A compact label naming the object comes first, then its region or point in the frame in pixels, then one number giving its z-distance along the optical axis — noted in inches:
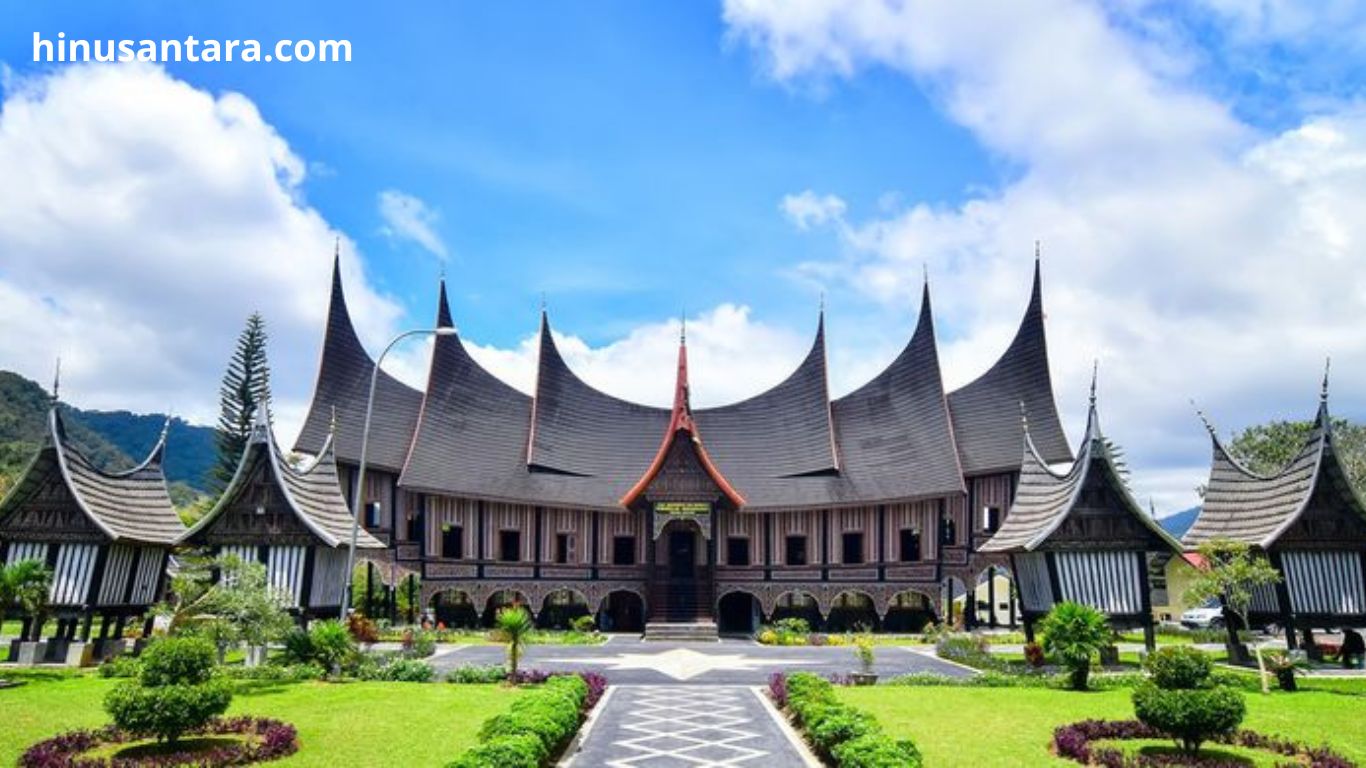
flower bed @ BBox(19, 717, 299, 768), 468.1
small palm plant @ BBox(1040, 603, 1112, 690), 745.0
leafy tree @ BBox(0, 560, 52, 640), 801.6
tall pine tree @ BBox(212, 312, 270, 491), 1998.0
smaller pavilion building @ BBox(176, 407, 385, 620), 944.9
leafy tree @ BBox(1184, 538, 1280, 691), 810.8
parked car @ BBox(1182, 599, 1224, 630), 1594.5
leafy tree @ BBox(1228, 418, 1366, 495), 1775.3
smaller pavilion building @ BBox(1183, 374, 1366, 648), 916.0
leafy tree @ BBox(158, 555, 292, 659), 769.6
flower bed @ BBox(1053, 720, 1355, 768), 486.0
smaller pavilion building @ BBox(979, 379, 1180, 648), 934.4
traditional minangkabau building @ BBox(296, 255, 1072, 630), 1414.9
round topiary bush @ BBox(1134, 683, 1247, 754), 491.2
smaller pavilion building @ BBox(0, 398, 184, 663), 927.0
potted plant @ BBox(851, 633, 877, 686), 786.8
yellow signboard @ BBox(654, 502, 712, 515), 1441.9
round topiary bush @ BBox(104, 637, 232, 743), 485.1
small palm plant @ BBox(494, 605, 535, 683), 756.6
